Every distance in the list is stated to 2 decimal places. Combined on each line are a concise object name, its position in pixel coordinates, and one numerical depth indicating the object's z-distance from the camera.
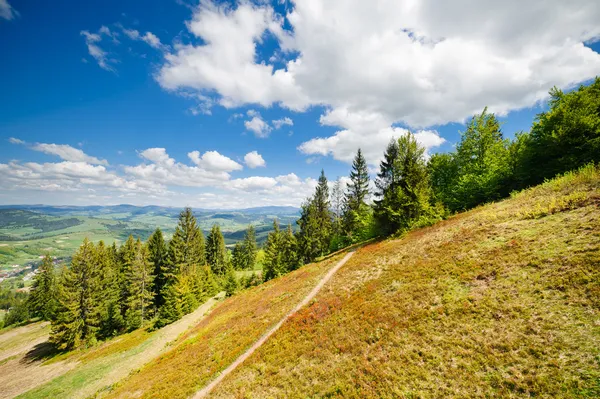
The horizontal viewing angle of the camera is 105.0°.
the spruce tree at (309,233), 47.59
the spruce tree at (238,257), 87.24
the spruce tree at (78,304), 38.12
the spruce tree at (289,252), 51.19
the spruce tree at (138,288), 44.44
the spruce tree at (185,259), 47.34
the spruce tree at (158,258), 52.84
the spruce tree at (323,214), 48.81
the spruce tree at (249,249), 89.03
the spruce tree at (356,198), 43.62
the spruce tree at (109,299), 43.41
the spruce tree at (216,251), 69.62
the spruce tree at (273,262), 51.66
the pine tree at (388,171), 29.94
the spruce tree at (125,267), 46.92
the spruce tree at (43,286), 60.81
